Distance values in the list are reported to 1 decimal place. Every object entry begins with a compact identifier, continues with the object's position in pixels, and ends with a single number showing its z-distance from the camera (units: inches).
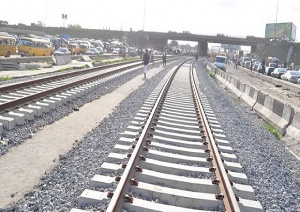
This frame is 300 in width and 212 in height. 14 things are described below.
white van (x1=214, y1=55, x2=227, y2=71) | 1890.3
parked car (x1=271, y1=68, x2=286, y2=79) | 1639.5
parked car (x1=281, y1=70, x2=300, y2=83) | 1408.7
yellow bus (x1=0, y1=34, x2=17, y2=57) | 1338.2
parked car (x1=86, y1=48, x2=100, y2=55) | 2234.1
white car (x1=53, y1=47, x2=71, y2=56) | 1838.1
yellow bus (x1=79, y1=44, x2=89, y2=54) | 2294.5
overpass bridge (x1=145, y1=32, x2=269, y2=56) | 4222.4
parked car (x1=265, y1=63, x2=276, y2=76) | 1857.8
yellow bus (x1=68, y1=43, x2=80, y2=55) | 2207.9
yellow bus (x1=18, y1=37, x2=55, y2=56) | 1503.8
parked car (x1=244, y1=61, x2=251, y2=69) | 2394.4
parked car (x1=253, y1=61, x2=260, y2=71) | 2134.1
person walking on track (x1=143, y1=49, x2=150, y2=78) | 915.4
